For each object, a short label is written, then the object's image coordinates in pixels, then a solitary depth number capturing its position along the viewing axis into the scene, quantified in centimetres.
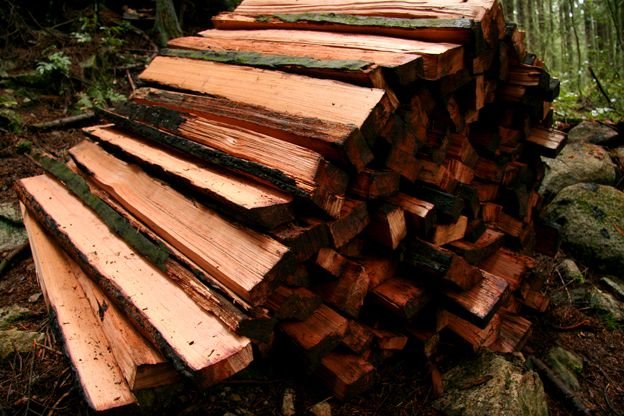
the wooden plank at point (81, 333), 163
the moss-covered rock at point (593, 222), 422
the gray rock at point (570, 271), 402
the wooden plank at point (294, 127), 193
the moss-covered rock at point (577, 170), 502
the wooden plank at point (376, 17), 243
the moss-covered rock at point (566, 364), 311
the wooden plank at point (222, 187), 181
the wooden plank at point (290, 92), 200
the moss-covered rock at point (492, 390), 243
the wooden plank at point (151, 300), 154
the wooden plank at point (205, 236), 175
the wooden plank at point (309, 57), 210
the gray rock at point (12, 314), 260
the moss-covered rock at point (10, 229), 329
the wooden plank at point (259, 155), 190
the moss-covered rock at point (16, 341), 238
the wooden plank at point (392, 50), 219
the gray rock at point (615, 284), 401
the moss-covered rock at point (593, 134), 574
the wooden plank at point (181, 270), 167
